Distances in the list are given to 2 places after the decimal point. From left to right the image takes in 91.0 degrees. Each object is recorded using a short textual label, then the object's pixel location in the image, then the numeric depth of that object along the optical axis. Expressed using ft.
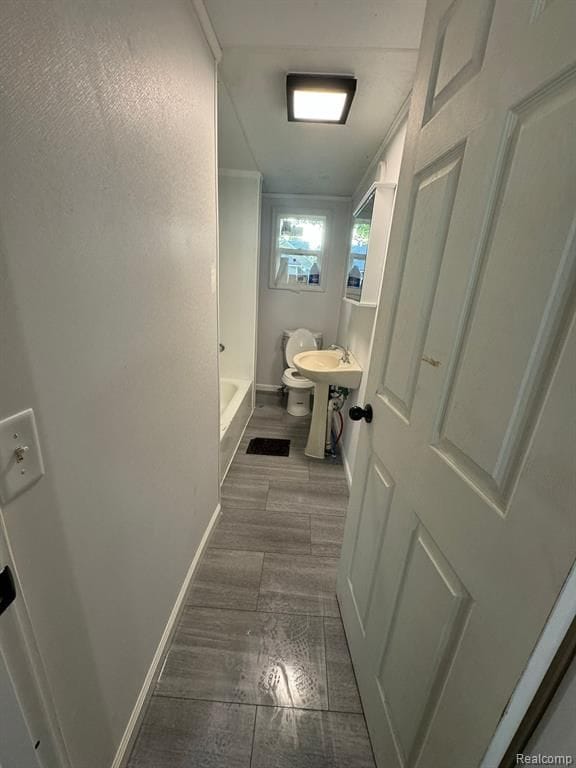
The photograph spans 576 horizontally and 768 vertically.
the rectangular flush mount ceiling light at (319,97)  4.49
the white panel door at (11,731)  1.47
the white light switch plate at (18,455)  1.47
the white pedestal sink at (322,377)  7.06
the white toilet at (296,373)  10.27
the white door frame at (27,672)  1.48
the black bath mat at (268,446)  8.46
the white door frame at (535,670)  1.27
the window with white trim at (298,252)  11.09
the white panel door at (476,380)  1.38
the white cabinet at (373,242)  5.71
